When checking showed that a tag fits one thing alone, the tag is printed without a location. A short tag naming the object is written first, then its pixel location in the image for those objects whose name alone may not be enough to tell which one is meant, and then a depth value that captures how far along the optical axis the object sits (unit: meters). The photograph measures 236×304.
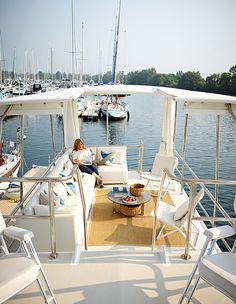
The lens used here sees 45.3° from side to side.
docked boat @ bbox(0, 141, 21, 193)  12.04
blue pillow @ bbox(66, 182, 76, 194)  5.09
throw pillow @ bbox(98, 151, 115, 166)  7.27
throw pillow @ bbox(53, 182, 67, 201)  4.38
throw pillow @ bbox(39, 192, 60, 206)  4.02
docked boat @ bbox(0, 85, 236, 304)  2.67
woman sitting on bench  6.47
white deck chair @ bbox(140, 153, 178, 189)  6.48
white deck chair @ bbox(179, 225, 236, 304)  2.06
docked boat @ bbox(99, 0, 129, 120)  32.88
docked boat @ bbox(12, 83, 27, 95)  42.17
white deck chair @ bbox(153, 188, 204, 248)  3.85
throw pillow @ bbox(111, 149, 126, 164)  7.46
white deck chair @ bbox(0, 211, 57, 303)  2.03
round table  4.95
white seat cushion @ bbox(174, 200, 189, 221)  3.83
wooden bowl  5.28
